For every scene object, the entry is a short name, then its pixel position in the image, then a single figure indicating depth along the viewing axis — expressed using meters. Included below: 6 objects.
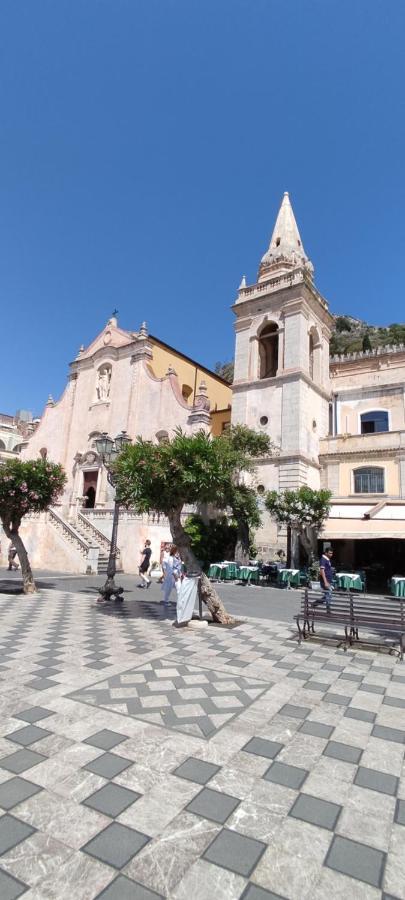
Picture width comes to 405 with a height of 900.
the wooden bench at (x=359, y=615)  7.32
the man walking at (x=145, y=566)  16.67
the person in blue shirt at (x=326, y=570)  9.96
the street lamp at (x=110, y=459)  12.76
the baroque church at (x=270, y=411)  23.45
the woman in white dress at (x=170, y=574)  12.16
